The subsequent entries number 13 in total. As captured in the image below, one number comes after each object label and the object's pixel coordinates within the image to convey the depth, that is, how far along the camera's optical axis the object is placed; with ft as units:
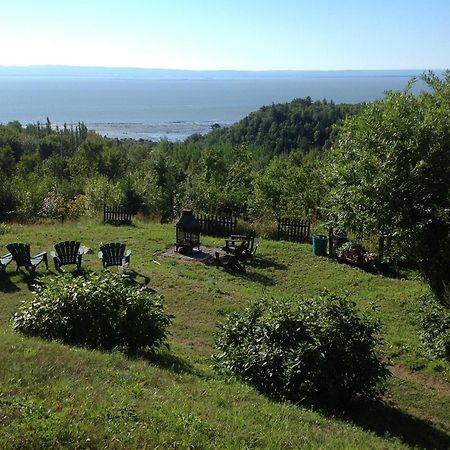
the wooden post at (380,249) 51.08
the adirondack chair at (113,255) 44.09
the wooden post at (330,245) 56.04
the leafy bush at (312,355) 21.58
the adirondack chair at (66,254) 42.47
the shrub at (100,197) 86.99
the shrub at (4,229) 64.23
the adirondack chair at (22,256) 41.86
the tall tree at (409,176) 26.27
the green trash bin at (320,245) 56.34
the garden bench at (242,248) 51.49
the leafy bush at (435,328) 31.40
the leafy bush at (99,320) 23.62
